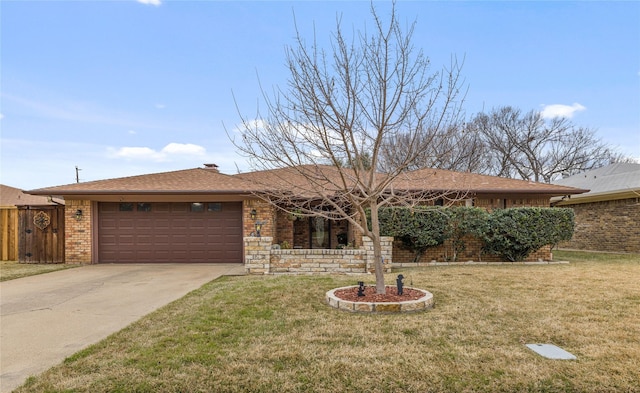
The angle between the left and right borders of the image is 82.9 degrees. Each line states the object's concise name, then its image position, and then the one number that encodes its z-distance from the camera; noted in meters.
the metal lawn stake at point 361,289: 5.57
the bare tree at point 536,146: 26.33
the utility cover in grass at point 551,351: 3.49
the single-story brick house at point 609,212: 13.64
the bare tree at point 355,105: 5.27
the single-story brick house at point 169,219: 11.06
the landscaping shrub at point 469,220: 10.41
